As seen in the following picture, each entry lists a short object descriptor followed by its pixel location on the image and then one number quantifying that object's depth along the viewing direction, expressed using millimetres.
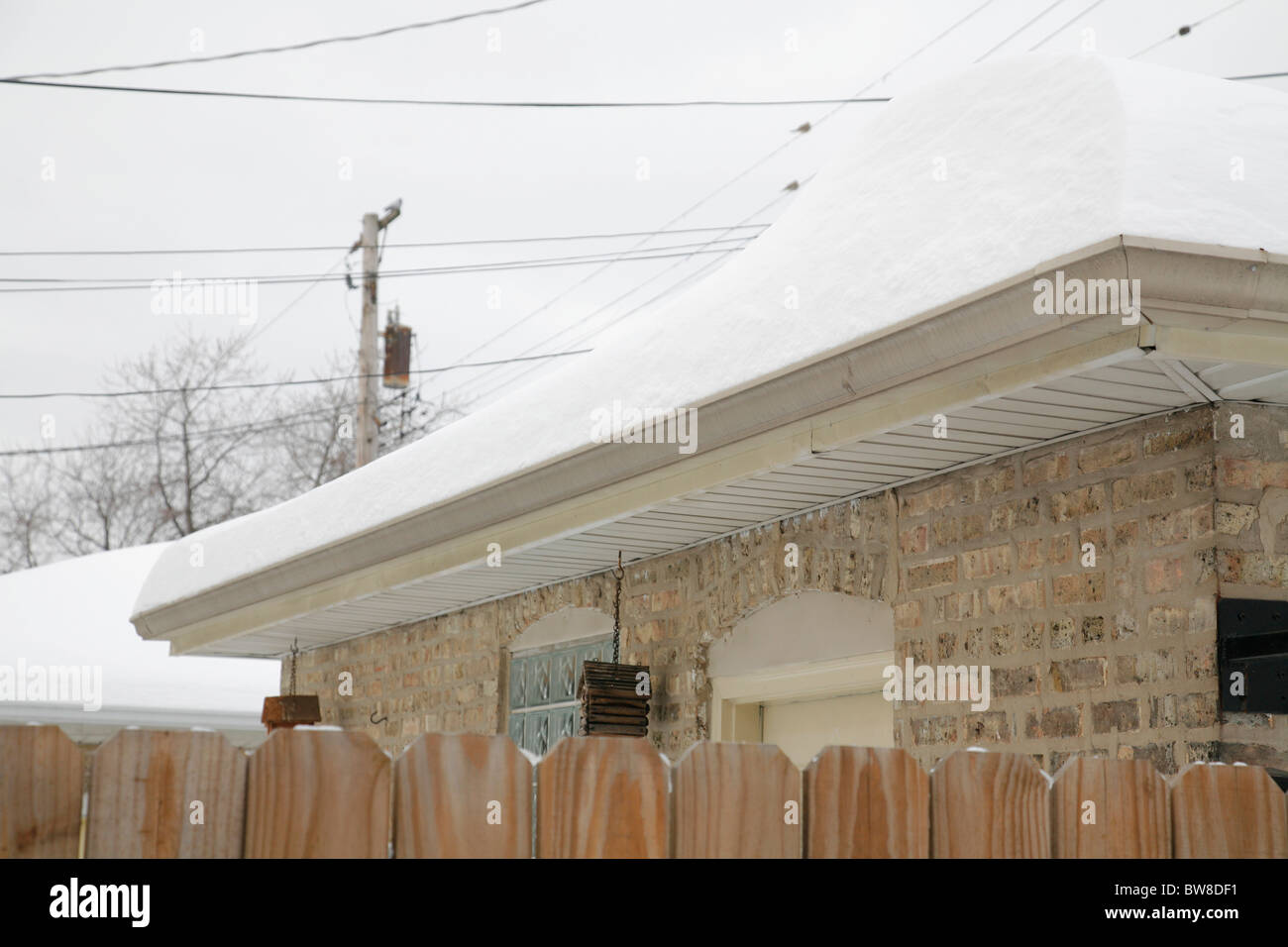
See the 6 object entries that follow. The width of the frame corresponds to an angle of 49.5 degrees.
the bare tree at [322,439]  27625
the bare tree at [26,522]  27031
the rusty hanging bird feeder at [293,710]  8648
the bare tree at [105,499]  26688
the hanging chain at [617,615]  6355
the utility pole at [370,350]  16891
